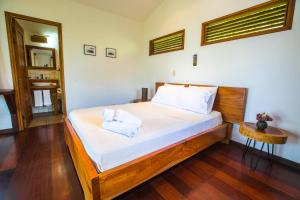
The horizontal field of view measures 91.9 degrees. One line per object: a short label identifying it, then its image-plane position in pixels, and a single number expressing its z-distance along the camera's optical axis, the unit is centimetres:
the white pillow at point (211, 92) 234
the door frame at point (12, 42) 258
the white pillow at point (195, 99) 229
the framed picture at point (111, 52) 366
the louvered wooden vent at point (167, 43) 315
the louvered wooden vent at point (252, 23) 183
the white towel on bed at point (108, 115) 161
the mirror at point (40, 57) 403
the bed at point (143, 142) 116
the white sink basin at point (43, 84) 398
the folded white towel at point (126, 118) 154
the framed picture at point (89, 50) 332
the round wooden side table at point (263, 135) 163
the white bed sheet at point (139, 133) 119
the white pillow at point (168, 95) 272
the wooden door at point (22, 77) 280
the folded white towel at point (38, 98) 393
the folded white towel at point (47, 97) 408
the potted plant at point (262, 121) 178
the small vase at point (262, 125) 178
